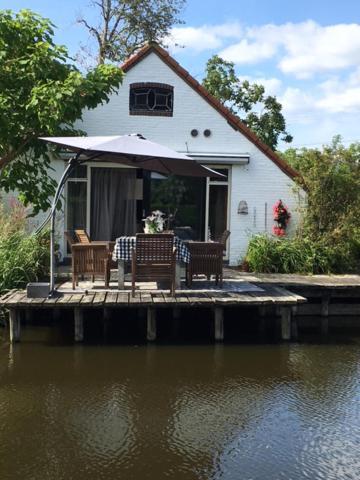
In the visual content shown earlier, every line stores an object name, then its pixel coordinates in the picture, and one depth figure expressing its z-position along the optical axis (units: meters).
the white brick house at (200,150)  13.16
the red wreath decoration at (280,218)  13.27
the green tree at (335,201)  12.44
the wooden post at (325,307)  10.71
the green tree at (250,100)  26.31
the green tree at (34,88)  8.64
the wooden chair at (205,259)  9.44
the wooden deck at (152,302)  7.86
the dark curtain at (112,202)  13.40
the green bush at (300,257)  12.25
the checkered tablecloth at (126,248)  8.77
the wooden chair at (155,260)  8.32
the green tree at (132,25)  26.14
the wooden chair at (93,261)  9.16
